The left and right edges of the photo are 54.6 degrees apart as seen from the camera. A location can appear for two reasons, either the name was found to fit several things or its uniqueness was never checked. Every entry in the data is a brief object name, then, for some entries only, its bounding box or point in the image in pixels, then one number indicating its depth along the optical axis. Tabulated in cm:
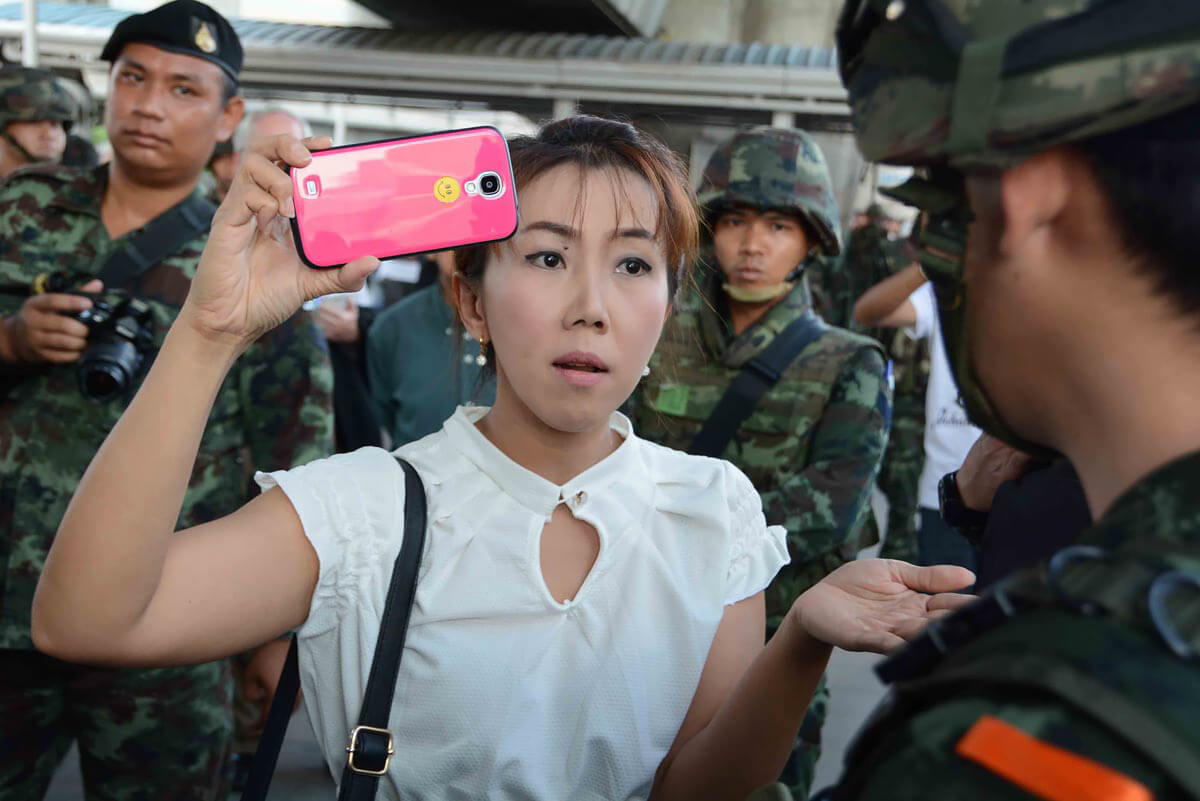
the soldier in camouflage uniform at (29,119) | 595
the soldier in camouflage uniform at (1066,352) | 76
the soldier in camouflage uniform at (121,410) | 273
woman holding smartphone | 141
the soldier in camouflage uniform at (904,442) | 605
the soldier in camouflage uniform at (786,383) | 311
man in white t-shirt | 445
